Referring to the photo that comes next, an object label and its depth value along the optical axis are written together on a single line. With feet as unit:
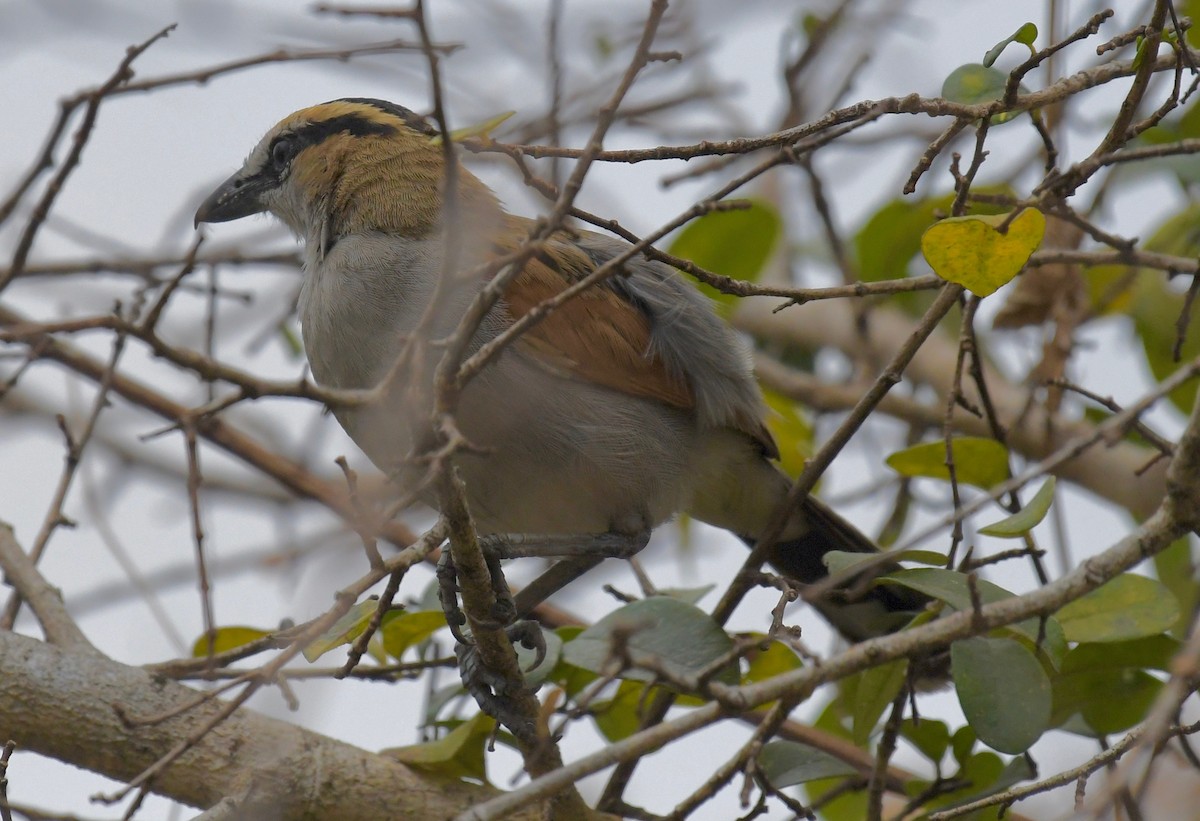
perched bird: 23.35
